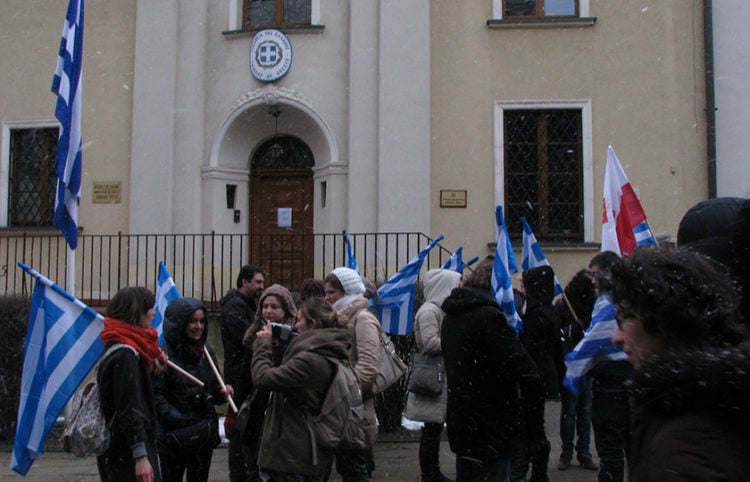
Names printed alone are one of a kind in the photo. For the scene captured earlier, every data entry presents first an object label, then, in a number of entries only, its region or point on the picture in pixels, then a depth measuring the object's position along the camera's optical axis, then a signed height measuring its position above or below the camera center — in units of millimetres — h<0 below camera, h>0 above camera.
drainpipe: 12008 +2504
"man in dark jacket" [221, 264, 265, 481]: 6426 -421
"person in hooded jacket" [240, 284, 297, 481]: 4992 -618
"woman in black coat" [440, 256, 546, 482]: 4559 -727
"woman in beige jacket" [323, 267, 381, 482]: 5367 -566
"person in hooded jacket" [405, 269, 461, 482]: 6273 -753
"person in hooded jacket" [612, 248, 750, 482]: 1489 -209
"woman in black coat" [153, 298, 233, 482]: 4910 -866
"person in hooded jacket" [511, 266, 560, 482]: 6332 -479
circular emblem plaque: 12828 +3390
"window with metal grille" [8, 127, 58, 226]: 13547 +1502
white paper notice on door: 13625 +810
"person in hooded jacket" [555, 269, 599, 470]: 6430 -1152
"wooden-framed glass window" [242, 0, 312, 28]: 13180 +4216
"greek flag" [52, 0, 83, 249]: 7367 +1327
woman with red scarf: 4188 -689
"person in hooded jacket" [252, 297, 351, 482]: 4492 -780
